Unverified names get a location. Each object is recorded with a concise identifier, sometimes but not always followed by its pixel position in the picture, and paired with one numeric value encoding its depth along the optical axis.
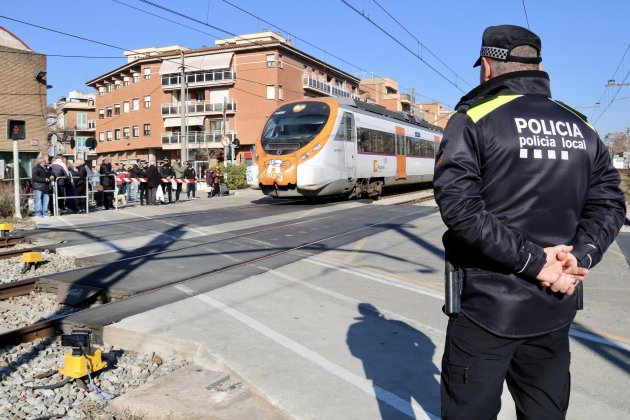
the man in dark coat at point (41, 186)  14.48
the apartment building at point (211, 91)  52.75
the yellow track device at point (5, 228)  10.77
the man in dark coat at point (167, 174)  20.25
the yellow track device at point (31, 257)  8.16
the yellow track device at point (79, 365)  4.02
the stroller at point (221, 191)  24.73
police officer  2.02
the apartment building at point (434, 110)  97.76
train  16.48
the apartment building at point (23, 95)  27.31
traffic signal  13.87
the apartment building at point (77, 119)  71.14
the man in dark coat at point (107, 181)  17.47
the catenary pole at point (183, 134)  27.69
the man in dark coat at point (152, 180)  18.73
